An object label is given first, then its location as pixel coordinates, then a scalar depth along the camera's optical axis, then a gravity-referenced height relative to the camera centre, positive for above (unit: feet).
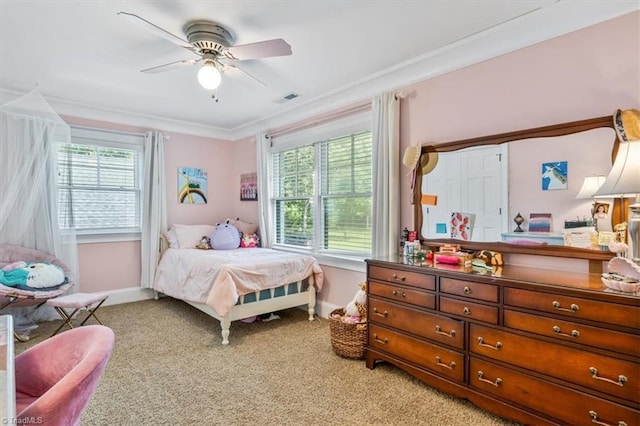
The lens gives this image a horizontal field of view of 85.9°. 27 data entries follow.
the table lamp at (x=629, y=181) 5.43 +0.44
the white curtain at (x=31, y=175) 10.87 +1.09
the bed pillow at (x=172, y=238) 14.71 -1.27
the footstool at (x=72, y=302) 10.23 -2.83
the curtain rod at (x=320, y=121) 11.31 +3.32
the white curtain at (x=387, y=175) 10.10 +1.00
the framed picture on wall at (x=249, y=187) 16.47 +1.07
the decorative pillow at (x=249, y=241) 15.23 -1.45
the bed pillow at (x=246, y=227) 16.08 -0.87
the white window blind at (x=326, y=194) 11.76 +0.55
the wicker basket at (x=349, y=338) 9.05 -3.46
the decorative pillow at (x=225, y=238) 14.70 -1.27
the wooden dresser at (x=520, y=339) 5.20 -2.37
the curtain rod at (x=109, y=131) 13.69 +3.26
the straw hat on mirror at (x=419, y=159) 9.48 +1.39
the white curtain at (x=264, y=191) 15.24 +0.78
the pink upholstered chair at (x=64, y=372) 3.33 -1.92
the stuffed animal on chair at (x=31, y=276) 10.45 -2.11
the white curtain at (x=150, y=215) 14.83 -0.28
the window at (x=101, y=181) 13.33 +1.13
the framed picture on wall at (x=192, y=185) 16.33 +1.12
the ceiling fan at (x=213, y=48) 7.39 +3.62
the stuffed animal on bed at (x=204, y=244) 14.73 -1.53
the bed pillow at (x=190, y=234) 14.82 -1.11
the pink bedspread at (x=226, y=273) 10.25 -2.14
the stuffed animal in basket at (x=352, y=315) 9.42 -2.98
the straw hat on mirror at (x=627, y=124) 6.15 +1.55
